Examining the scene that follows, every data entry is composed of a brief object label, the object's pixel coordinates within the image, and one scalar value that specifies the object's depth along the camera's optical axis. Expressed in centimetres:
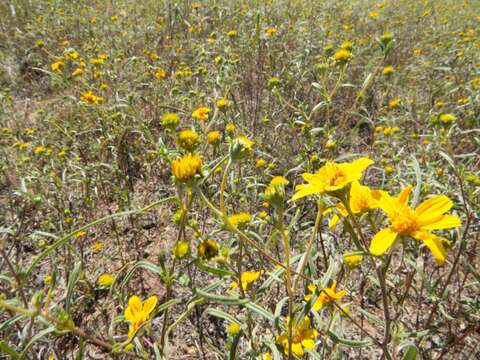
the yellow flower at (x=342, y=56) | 44
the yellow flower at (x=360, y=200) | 23
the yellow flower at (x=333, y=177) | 22
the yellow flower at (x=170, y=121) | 33
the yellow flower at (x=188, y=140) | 27
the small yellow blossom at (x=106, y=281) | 41
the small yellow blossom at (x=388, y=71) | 60
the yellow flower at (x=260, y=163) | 47
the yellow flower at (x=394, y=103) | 65
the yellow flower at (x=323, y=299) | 28
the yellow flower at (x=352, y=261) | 29
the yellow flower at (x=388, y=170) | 48
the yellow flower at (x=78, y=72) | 70
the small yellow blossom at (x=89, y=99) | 63
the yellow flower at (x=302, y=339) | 28
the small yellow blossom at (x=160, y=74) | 77
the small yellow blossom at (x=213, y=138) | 40
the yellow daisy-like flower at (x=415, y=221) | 20
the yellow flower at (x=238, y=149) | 23
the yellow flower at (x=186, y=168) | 22
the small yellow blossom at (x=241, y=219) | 31
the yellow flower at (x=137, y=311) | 28
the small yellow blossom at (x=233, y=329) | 29
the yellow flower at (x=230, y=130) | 46
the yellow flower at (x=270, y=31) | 79
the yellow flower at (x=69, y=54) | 67
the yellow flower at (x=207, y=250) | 22
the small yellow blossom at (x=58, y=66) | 71
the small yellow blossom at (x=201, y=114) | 52
